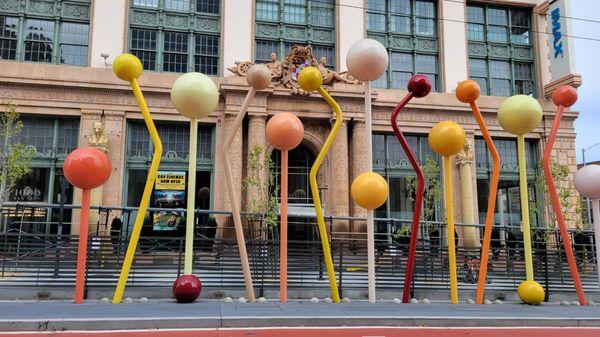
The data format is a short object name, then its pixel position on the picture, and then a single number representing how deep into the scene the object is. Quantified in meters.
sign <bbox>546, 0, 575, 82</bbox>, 24.36
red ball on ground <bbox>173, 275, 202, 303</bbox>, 9.61
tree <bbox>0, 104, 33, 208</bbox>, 17.45
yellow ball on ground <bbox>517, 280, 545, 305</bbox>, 10.81
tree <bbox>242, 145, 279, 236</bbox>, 19.59
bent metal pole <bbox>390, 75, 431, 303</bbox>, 10.29
